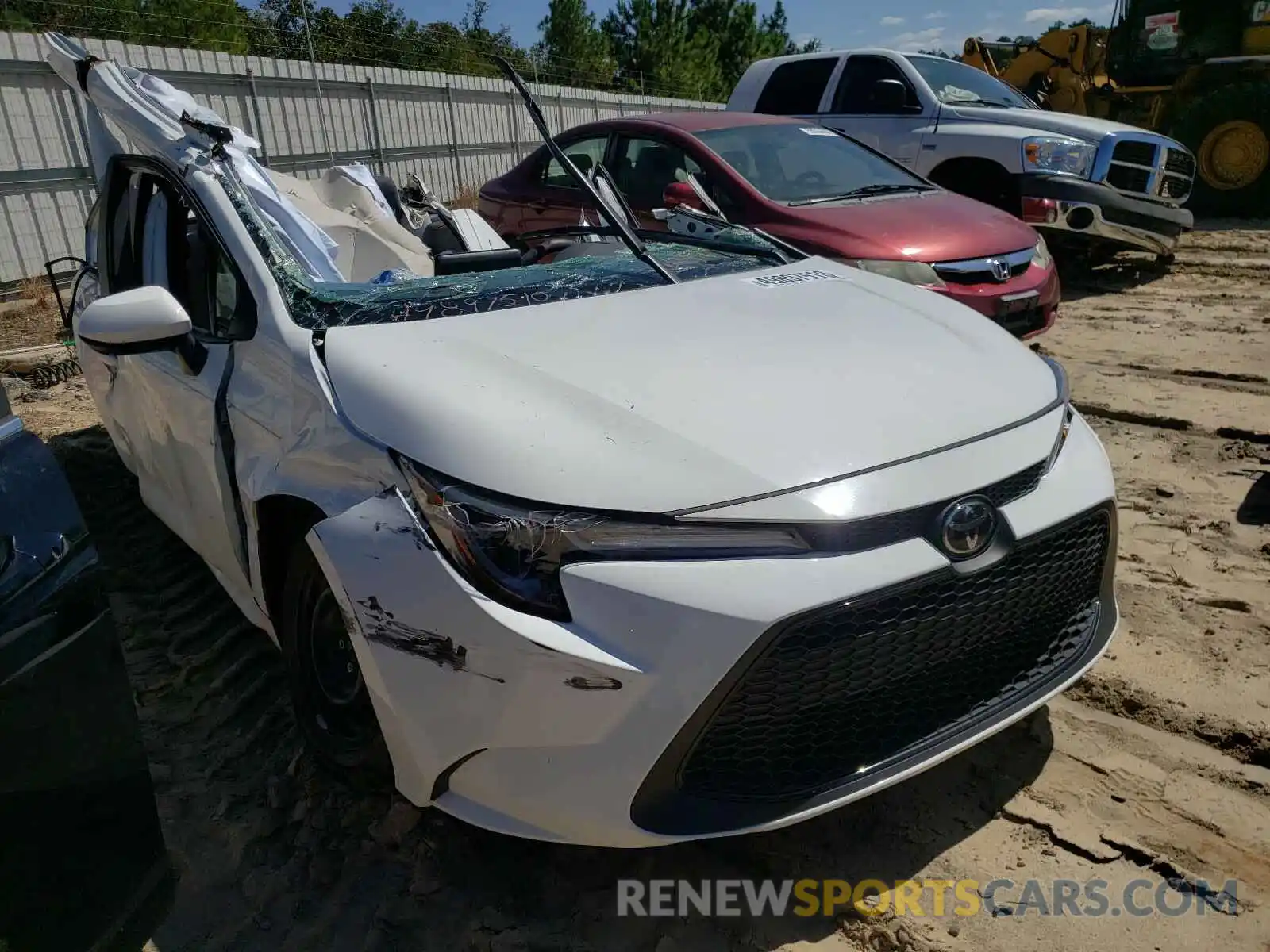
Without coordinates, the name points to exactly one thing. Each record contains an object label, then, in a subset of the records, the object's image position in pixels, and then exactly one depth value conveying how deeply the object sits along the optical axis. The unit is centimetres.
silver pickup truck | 689
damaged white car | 159
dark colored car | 128
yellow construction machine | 974
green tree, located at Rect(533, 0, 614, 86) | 2867
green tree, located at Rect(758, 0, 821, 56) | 4062
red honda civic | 490
